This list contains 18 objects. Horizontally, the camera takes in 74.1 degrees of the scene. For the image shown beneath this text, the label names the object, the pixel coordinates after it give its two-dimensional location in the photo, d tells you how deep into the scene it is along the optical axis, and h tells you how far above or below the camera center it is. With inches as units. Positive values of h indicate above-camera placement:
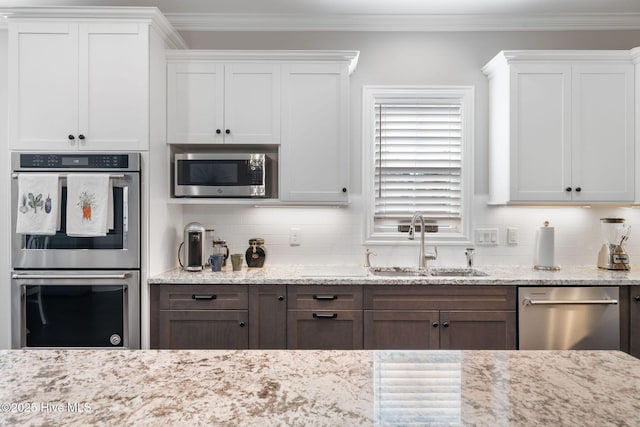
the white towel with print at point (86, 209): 98.4 +0.6
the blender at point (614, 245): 116.3 -8.8
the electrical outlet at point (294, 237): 127.0 -7.3
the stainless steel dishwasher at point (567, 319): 101.1 -25.2
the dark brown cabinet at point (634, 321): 100.7 -25.6
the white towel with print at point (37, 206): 98.5 +1.3
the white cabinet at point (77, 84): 101.0 +30.5
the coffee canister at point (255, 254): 120.8 -11.9
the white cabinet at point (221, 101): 113.4 +29.7
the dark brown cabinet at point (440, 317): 101.7 -25.0
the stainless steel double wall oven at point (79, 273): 99.8 -14.4
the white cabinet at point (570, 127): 112.0 +22.9
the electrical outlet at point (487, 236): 126.6 -6.8
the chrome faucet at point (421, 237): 120.2 -6.8
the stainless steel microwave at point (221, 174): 112.3 +10.2
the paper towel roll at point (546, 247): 116.6 -9.3
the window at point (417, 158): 126.8 +16.6
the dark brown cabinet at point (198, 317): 102.4 -25.4
